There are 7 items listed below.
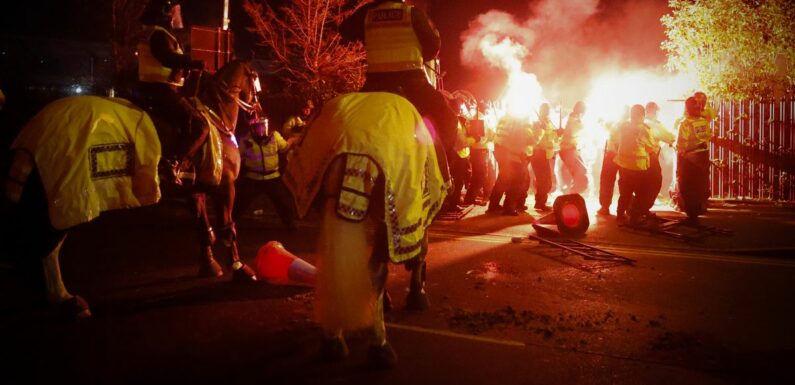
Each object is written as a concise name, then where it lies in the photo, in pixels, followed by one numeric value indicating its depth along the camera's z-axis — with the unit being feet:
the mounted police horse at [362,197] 11.45
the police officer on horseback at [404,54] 14.56
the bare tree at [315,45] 78.54
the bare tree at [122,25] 62.88
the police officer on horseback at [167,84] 17.80
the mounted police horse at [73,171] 14.56
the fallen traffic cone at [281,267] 18.81
